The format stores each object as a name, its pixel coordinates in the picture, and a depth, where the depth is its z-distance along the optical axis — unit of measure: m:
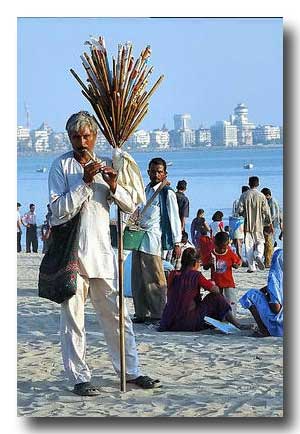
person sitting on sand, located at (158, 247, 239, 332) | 13.06
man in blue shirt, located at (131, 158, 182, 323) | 13.51
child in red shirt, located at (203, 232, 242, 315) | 13.46
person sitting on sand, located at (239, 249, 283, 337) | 12.12
